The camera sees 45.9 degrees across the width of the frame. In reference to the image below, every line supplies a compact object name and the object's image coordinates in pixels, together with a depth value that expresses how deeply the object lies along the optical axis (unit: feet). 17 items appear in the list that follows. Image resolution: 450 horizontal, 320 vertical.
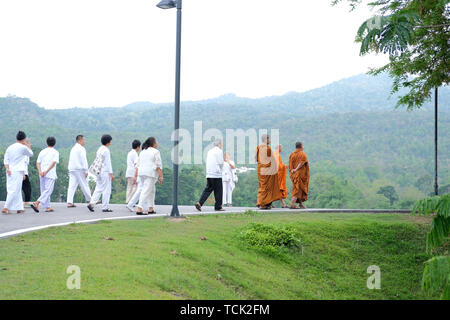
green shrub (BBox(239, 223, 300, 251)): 35.01
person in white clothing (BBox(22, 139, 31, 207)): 49.55
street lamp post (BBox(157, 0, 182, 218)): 41.37
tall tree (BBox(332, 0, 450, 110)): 44.70
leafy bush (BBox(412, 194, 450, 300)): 18.70
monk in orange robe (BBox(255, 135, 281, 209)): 55.93
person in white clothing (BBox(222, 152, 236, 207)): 66.44
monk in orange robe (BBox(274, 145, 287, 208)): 58.39
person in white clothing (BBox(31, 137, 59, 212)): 48.73
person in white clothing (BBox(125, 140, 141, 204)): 54.03
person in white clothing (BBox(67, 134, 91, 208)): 50.21
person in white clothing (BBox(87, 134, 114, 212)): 47.03
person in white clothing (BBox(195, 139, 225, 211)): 50.49
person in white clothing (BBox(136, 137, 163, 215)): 44.16
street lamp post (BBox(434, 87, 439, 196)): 54.88
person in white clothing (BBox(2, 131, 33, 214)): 44.14
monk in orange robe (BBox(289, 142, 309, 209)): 58.18
